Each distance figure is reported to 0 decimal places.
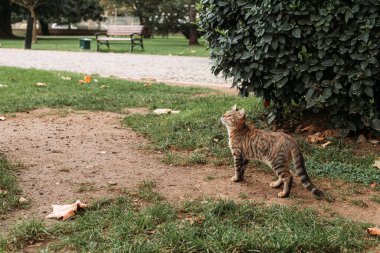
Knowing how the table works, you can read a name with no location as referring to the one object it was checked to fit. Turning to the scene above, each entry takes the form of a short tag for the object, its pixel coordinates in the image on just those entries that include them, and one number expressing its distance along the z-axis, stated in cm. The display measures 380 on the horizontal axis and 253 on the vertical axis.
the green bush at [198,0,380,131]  553
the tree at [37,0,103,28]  4378
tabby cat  437
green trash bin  2642
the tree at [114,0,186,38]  4191
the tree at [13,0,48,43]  3158
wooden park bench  2573
